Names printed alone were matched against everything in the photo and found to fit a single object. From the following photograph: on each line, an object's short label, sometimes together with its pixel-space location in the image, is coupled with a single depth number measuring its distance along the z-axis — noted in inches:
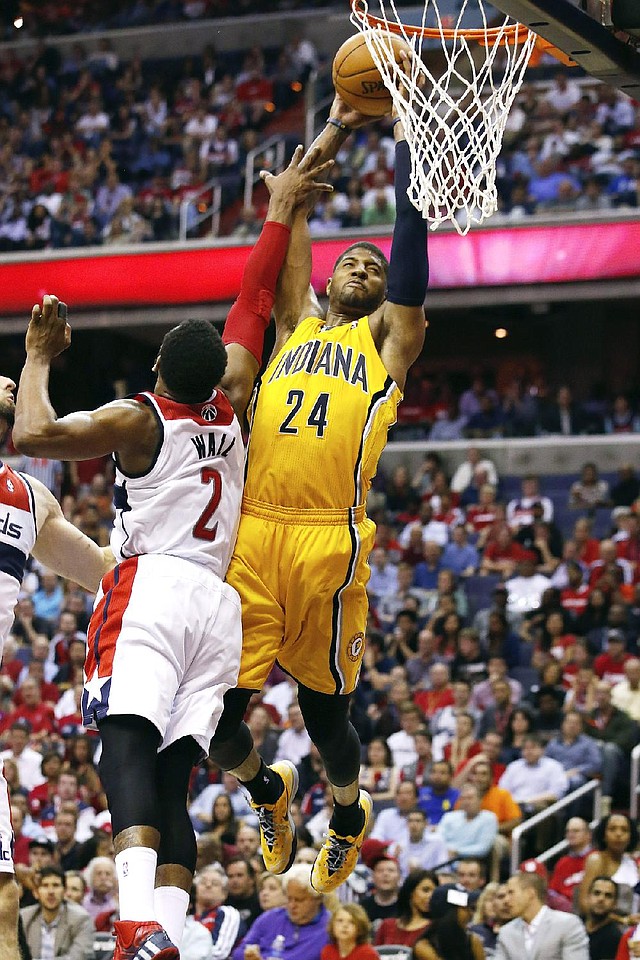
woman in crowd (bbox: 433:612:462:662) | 520.4
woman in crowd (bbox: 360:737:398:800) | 438.3
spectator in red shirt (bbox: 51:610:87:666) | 571.8
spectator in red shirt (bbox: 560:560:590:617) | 545.6
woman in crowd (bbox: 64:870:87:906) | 392.2
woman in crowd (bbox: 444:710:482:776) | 443.5
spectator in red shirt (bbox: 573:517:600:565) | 571.5
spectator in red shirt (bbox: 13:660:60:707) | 551.2
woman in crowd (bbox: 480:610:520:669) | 512.7
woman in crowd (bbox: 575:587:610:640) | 515.5
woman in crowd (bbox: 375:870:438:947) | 353.1
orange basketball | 236.2
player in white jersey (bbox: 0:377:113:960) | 209.9
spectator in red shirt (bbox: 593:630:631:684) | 481.4
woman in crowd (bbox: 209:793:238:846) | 430.3
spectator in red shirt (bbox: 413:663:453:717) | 485.4
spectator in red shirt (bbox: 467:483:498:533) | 617.9
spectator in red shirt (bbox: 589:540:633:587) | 545.6
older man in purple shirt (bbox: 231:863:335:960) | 351.6
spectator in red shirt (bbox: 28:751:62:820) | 476.7
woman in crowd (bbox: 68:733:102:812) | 469.4
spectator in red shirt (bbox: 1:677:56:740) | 529.7
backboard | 211.0
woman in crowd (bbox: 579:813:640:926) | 362.0
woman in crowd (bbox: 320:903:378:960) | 327.3
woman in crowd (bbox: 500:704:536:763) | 441.1
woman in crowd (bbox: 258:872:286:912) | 372.8
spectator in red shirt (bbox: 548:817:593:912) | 379.2
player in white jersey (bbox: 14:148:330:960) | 185.5
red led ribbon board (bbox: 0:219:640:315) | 711.6
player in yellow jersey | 219.8
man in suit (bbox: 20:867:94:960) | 369.4
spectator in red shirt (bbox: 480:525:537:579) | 577.9
